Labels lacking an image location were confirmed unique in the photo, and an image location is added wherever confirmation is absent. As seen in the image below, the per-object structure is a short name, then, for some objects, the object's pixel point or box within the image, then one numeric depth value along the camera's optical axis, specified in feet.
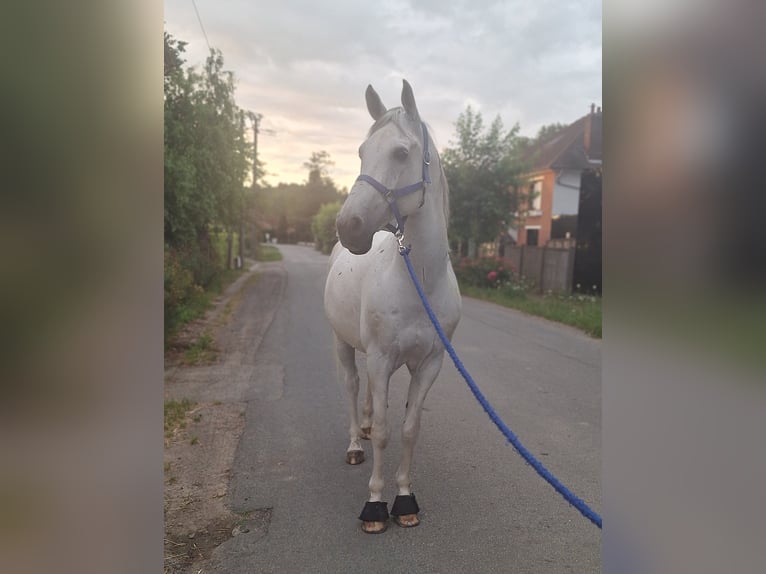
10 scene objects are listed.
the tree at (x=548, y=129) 164.02
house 75.55
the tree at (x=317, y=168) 238.82
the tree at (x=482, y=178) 52.49
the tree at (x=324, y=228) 129.89
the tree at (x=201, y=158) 24.80
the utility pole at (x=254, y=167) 62.03
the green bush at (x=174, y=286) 22.43
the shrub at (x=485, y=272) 50.24
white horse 7.82
